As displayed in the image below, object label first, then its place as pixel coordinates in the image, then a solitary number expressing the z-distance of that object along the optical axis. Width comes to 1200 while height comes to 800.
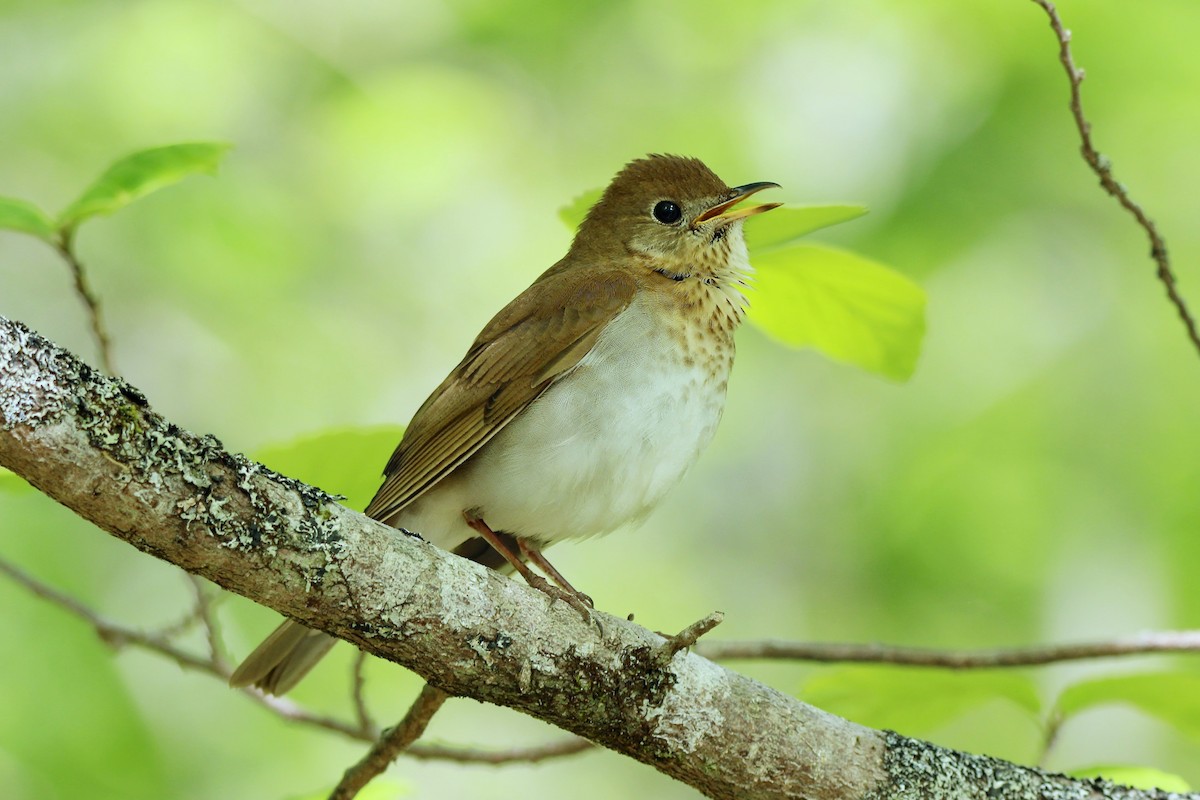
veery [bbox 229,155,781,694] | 7.22
